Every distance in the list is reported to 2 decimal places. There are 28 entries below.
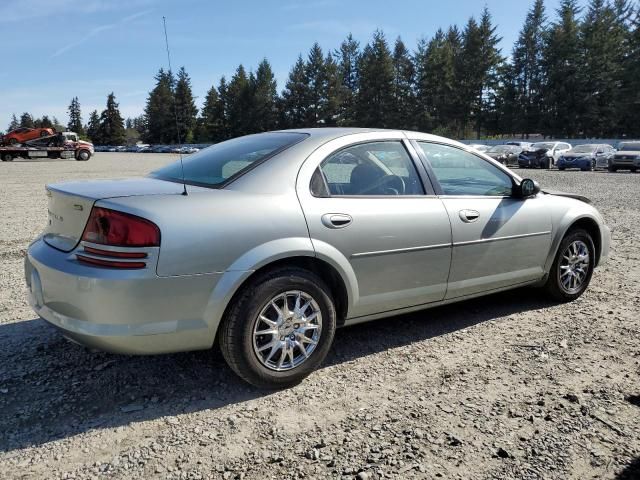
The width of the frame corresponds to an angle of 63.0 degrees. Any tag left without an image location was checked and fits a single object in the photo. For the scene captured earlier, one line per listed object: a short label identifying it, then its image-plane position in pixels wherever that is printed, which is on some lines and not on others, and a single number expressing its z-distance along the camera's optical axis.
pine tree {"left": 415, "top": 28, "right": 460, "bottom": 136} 72.12
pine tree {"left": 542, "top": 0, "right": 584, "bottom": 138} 61.19
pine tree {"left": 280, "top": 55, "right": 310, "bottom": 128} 84.31
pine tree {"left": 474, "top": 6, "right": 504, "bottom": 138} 69.38
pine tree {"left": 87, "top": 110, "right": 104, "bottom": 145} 122.06
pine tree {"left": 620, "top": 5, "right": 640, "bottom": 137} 56.81
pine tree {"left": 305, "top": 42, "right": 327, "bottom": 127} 83.81
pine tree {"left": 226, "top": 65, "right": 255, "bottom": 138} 91.56
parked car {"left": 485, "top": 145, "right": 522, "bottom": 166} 33.19
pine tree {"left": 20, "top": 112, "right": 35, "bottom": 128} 151.96
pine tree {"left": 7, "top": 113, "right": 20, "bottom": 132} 178.44
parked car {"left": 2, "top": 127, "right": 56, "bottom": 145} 39.85
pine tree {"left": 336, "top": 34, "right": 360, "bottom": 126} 91.67
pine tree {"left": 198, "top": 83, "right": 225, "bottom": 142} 98.62
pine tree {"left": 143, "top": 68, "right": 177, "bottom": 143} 89.69
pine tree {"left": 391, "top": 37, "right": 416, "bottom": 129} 76.50
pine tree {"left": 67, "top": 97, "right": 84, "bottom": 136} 139.12
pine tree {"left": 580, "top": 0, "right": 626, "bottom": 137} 59.09
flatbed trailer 39.41
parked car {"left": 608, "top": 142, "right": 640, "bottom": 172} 26.08
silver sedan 2.77
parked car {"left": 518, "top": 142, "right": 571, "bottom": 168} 30.08
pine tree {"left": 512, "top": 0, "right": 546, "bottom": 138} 66.19
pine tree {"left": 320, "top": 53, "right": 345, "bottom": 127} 83.38
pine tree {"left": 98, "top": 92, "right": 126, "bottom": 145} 118.50
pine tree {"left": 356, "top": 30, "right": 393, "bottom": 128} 77.38
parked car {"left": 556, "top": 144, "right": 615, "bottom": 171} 27.70
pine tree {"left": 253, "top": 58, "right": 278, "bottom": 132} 89.75
